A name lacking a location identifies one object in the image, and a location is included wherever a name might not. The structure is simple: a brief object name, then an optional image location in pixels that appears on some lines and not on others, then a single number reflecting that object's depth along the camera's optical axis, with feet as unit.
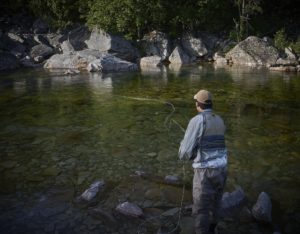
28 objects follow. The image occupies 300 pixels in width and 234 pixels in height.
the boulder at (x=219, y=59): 118.90
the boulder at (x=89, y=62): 102.63
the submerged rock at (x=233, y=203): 23.40
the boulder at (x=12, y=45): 121.70
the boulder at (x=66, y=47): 123.07
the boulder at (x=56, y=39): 129.58
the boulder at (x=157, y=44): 128.77
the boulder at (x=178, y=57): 122.01
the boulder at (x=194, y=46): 130.00
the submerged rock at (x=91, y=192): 25.50
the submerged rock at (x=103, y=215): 22.74
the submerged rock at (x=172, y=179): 28.19
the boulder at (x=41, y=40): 130.52
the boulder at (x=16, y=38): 127.44
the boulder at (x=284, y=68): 97.82
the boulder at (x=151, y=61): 117.29
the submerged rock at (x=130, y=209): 23.08
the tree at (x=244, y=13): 129.80
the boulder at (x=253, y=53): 109.40
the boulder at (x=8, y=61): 107.14
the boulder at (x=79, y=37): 126.93
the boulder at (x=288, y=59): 103.95
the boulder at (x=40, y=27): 141.38
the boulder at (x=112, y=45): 121.08
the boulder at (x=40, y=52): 119.34
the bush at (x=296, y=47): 112.16
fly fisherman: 18.53
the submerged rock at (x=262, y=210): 22.33
